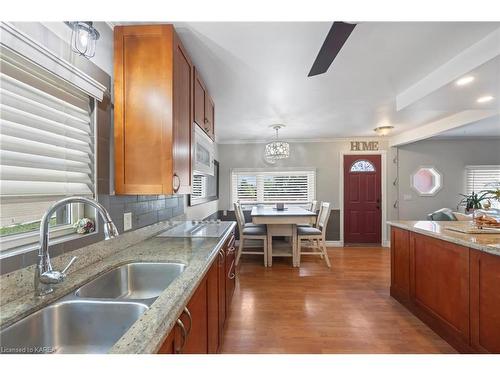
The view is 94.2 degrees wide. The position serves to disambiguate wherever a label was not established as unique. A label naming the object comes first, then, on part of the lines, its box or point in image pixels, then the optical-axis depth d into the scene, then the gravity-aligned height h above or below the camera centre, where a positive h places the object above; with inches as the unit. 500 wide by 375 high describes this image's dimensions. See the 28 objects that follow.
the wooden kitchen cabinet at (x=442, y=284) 67.8 -32.5
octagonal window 195.8 +4.5
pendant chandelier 164.2 +26.5
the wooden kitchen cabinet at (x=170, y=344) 28.1 -19.8
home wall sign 197.5 +34.5
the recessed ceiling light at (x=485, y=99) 95.3 +36.8
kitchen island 60.4 -30.0
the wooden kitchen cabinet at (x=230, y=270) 79.3 -31.2
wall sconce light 43.1 +29.2
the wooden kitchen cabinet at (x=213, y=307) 51.5 -28.8
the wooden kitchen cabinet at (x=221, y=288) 64.9 -29.9
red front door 198.2 -10.7
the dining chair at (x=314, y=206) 179.5 -15.8
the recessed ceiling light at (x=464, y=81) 76.9 +35.9
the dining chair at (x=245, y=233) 148.3 -30.3
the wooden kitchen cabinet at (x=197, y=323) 36.1 -24.3
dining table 140.3 -21.7
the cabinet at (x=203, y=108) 76.3 +29.3
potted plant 132.1 -10.1
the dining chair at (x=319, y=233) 147.0 -29.9
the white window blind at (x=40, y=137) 34.7 +8.8
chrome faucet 32.5 -9.0
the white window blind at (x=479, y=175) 193.3 +9.0
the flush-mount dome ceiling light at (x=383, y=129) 150.2 +37.8
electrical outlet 60.8 -9.1
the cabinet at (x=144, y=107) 55.6 +19.2
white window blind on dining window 204.1 +0.5
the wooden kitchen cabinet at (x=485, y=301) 58.6 -30.4
